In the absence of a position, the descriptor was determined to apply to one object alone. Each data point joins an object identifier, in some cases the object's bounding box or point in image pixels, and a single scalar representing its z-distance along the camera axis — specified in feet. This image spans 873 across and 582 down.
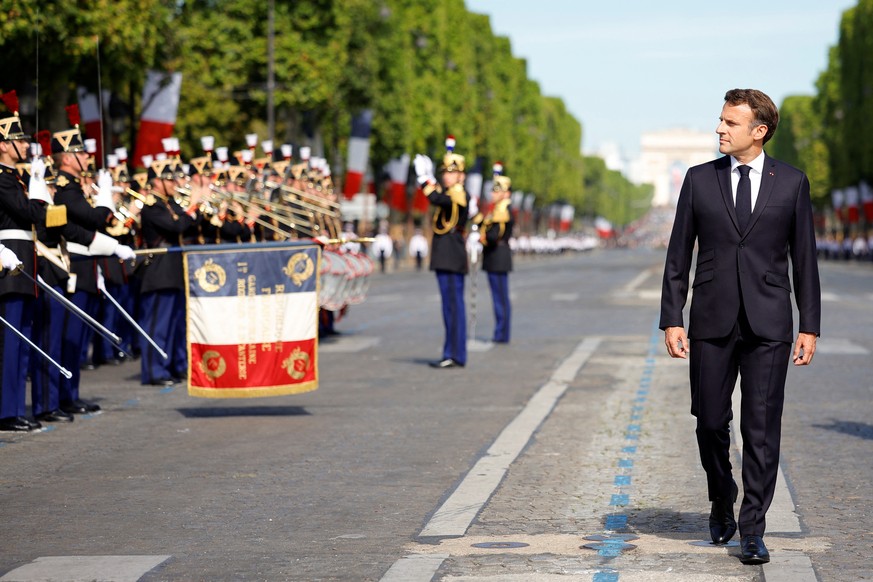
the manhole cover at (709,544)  25.72
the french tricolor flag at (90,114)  98.58
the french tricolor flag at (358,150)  177.37
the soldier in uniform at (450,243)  57.82
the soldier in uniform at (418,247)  223.30
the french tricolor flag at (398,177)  230.68
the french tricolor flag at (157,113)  106.93
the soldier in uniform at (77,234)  42.39
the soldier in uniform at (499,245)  69.36
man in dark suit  24.56
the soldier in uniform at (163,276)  52.90
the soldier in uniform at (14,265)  38.70
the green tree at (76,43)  89.20
